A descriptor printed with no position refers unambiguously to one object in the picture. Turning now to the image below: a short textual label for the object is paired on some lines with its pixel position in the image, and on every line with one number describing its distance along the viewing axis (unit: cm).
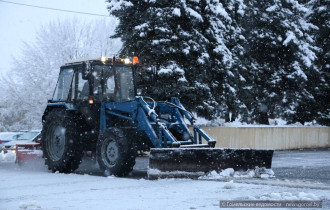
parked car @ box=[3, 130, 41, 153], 1689
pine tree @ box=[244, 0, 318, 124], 2752
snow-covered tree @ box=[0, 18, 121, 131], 3019
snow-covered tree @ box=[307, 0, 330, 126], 2992
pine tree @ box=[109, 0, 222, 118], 1967
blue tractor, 1077
